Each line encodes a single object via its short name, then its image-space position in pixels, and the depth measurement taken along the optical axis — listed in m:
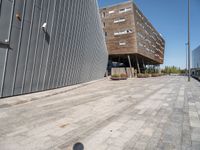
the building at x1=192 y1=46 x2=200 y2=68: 104.01
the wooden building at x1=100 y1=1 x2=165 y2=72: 35.66
